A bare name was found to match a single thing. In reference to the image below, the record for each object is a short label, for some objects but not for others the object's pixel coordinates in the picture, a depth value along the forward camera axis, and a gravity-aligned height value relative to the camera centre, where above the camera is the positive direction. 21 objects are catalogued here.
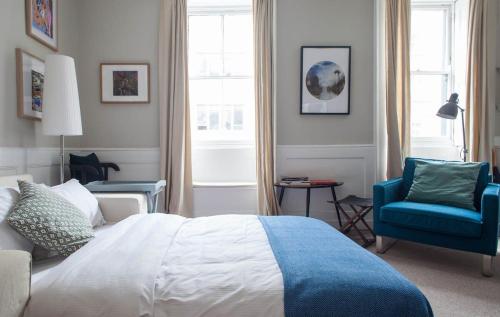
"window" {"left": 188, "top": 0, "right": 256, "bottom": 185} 4.13 +0.68
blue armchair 2.53 -0.65
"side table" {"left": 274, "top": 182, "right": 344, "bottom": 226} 3.50 -0.48
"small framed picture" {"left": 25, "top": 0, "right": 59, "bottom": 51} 2.89 +1.19
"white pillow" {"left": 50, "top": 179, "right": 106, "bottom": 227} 2.04 -0.35
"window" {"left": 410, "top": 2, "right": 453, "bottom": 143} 4.23 +1.00
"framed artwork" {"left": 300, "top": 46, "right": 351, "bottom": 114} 3.95 +0.78
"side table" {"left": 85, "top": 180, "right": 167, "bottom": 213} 2.60 -0.35
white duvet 1.10 -0.50
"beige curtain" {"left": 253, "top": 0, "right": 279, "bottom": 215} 3.83 +0.52
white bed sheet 1.38 -0.56
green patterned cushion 1.51 -0.37
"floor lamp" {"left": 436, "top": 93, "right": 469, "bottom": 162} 3.40 +0.36
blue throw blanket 1.12 -0.51
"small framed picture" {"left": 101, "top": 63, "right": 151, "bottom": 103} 3.93 +0.75
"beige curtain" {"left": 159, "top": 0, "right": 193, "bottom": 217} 3.82 +0.56
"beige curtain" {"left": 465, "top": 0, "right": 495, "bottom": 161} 3.83 +0.70
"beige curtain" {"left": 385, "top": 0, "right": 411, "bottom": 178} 3.82 +0.78
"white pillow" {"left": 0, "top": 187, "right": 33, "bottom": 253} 1.45 -0.40
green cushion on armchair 2.90 -0.38
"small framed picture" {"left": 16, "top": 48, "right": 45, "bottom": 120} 2.76 +0.54
